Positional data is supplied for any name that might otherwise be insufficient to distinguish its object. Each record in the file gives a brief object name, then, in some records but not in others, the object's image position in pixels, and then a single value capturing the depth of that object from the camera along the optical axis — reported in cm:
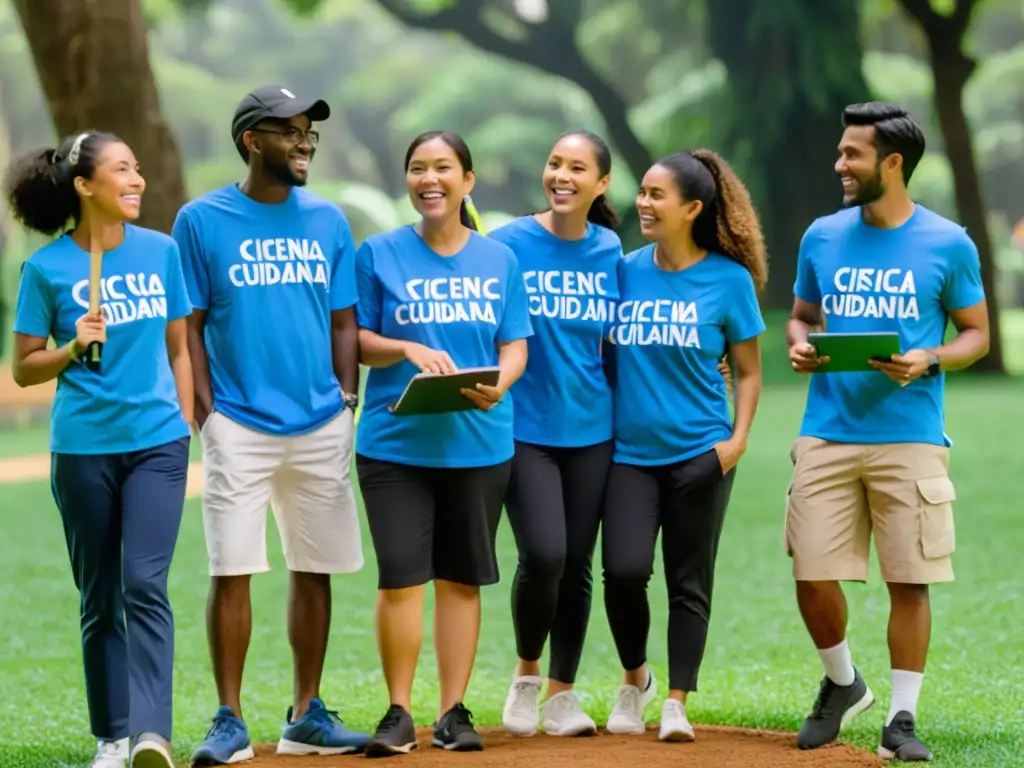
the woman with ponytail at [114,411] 1018
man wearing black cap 1087
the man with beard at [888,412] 1111
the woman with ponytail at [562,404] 1136
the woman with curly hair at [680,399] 1136
